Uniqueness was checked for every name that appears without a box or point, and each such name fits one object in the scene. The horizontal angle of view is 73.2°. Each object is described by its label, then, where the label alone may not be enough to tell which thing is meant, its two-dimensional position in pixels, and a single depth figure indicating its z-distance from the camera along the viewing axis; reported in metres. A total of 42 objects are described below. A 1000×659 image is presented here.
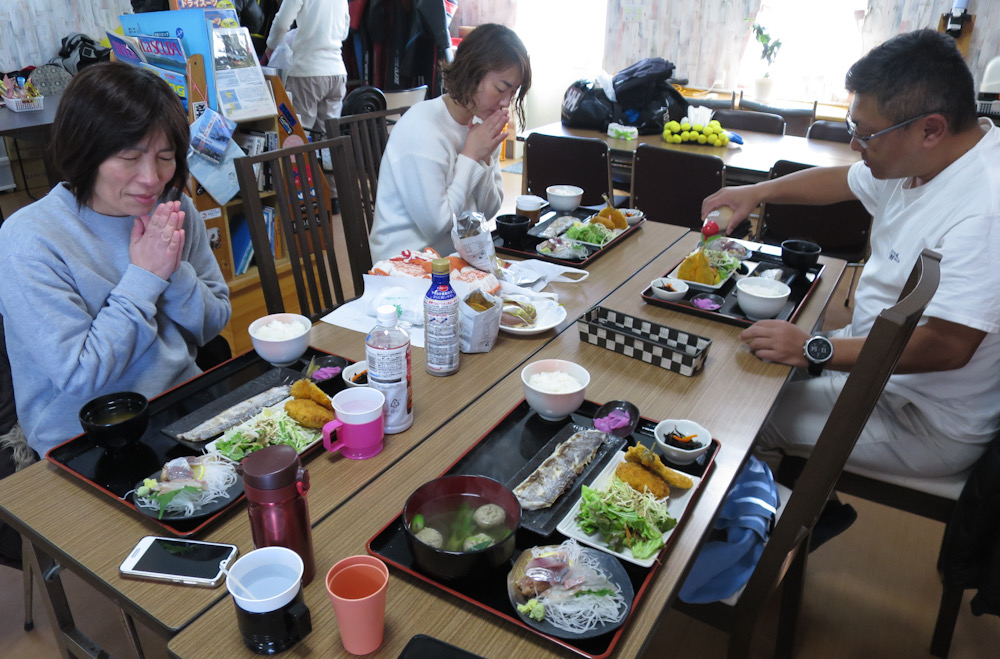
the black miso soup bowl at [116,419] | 1.05
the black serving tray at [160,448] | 1.00
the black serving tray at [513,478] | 0.82
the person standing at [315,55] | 3.93
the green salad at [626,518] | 0.92
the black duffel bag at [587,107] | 3.74
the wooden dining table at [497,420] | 0.79
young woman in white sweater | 1.90
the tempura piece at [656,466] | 1.03
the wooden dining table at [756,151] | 3.11
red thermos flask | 0.79
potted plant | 5.03
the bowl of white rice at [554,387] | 1.20
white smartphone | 0.85
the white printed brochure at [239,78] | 2.64
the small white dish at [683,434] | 1.09
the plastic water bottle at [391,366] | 1.09
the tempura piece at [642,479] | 1.01
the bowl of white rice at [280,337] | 1.34
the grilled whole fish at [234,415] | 1.11
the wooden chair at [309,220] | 1.62
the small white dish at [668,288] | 1.68
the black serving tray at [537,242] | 1.90
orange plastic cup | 0.74
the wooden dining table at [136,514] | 0.84
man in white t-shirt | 1.36
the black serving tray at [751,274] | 1.62
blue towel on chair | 1.22
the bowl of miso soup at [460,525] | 0.84
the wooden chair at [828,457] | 0.89
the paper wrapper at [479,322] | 1.39
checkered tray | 1.37
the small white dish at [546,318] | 1.50
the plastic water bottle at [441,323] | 1.23
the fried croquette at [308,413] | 1.14
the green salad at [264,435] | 1.07
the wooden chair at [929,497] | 1.51
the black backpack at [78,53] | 4.35
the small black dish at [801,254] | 1.83
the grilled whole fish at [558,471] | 1.00
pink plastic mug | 1.06
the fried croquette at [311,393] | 1.19
